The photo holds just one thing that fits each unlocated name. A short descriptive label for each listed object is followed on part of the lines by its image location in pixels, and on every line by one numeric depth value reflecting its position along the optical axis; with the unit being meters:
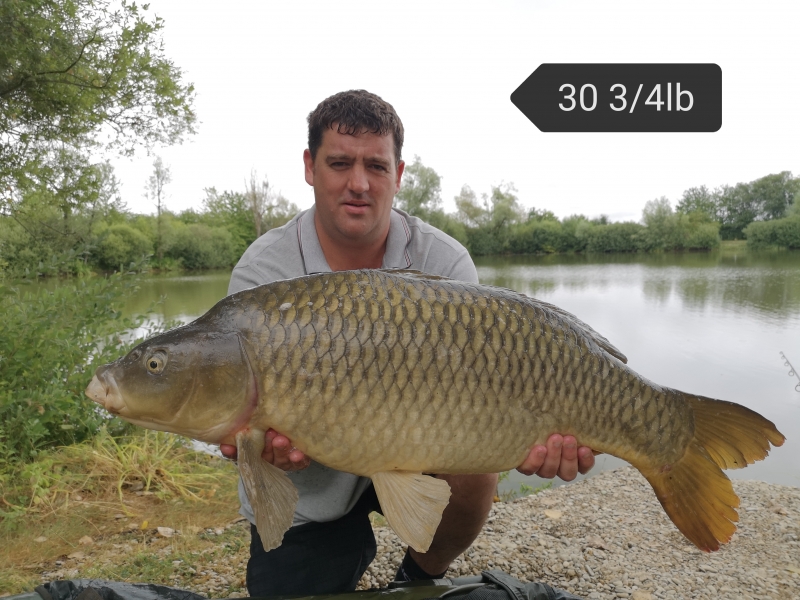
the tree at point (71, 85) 3.84
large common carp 1.01
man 1.46
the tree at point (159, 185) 22.69
